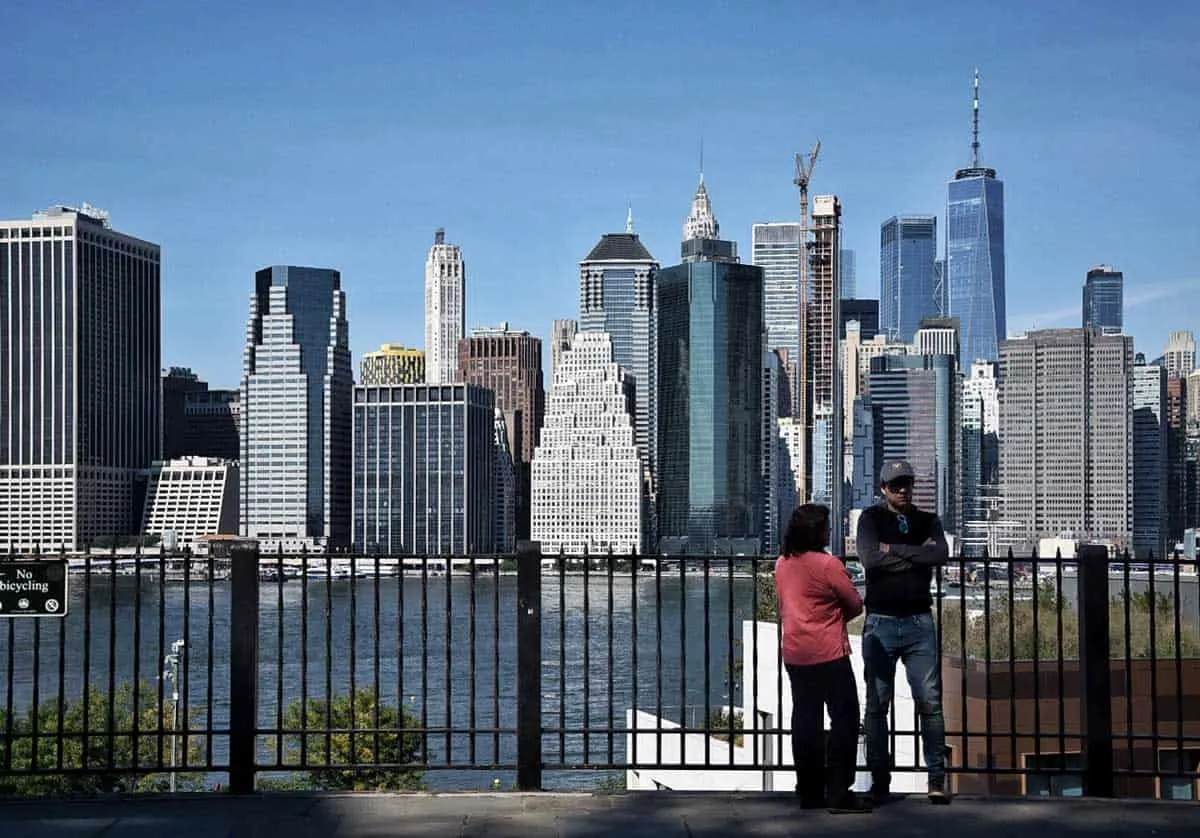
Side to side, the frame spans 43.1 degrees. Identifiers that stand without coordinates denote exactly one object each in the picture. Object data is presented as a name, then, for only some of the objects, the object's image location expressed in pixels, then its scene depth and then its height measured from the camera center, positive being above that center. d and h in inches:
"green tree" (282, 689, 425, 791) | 902.4 -187.2
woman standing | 281.3 -36.7
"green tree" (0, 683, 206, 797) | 303.9 -158.8
